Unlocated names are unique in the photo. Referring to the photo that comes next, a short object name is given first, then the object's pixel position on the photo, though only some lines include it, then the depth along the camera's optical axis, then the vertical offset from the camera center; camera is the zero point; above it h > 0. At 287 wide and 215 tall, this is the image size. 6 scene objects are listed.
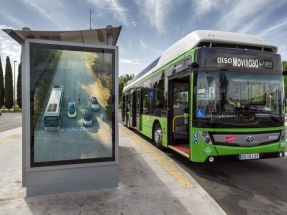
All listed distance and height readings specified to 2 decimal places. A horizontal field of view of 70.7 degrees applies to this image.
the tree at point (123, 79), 43.56 +6.00
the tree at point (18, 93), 45.16 +2.76
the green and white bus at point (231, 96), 4.45 +0.21
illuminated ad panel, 3.28 +0.02
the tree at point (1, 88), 41.94 +3.47
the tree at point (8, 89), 43.56 +3.47
